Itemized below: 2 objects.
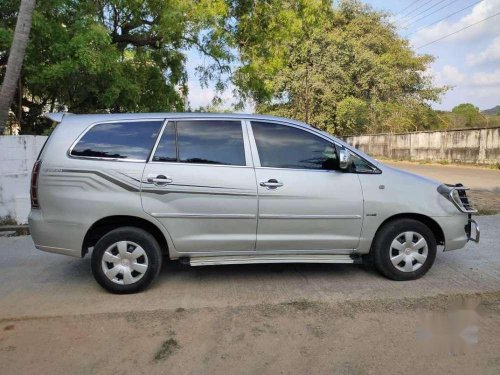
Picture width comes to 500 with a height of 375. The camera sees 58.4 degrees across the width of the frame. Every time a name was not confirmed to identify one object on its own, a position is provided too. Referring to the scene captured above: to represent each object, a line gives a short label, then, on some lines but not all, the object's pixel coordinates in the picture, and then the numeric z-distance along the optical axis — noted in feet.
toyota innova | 14.48
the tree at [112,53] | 31.42
